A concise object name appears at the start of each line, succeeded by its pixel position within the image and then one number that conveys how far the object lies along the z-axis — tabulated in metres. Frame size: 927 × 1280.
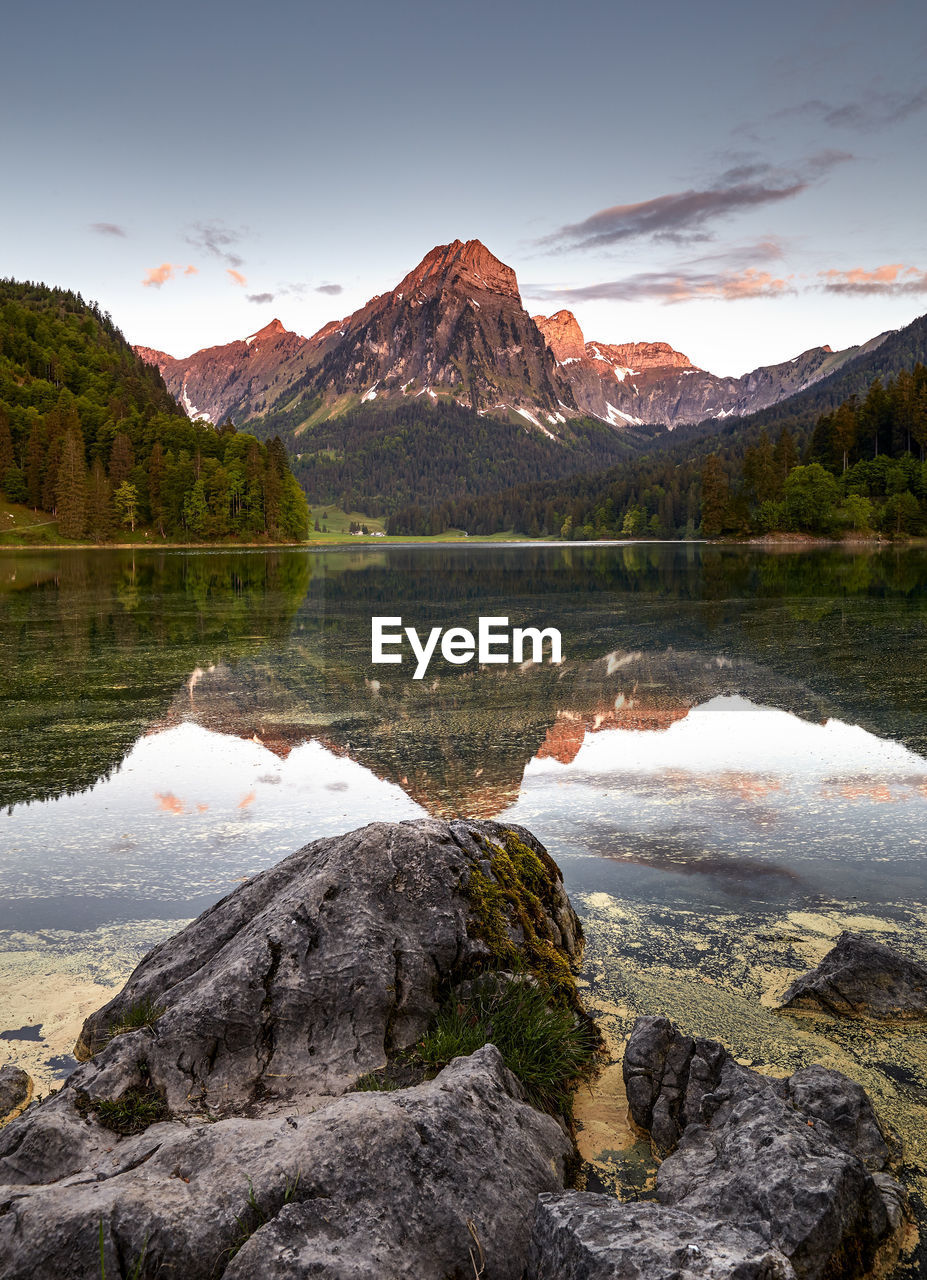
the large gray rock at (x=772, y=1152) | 4.06
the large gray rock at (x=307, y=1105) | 3.72
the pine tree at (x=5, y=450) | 163.75
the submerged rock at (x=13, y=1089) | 5.48
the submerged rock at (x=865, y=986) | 6.68
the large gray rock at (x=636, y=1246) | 3.33
